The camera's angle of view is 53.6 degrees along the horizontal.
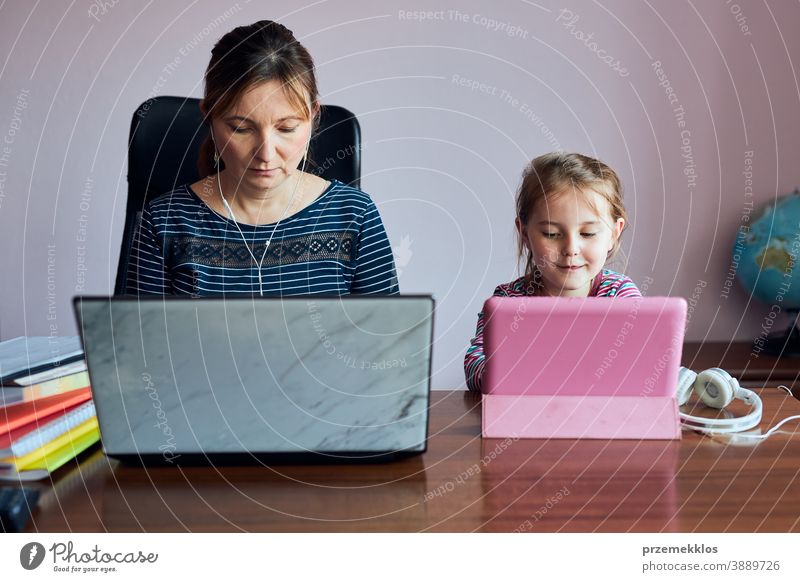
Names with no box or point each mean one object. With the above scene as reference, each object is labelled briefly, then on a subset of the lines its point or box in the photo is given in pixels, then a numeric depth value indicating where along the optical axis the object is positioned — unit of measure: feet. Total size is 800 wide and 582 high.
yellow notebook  2.39
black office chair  4.64
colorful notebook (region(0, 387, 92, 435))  2.44
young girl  4.09
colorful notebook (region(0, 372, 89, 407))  2.61
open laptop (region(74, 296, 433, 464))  2.26
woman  4.04
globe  6.97
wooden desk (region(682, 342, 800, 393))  6.57
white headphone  2.95
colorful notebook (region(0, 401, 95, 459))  2.36
